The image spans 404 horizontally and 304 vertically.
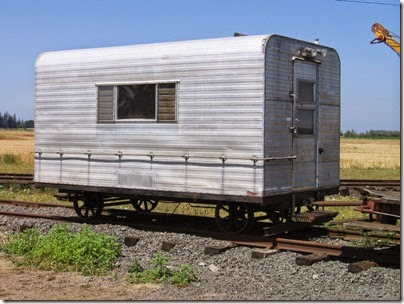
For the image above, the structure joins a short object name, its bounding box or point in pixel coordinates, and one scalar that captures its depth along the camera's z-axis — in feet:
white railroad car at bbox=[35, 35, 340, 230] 36.14
